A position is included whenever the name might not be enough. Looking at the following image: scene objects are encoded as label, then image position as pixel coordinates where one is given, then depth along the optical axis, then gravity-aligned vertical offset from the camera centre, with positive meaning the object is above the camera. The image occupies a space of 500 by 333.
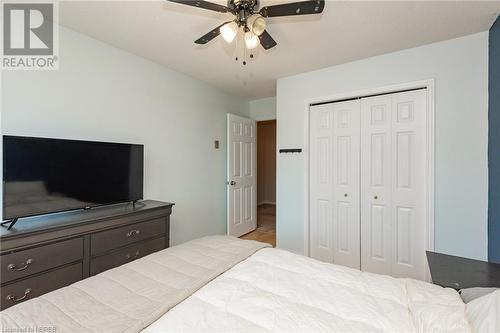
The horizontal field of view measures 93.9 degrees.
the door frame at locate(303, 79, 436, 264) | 2.31 +0.35
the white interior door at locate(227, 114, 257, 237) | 3.77 -0.17
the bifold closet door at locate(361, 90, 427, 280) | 2.41 -0.19
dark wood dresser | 1.43 -0.59
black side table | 1.38 -0.68
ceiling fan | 1.35 +0.94
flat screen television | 1.57 -0.07
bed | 0.85 -0.58
